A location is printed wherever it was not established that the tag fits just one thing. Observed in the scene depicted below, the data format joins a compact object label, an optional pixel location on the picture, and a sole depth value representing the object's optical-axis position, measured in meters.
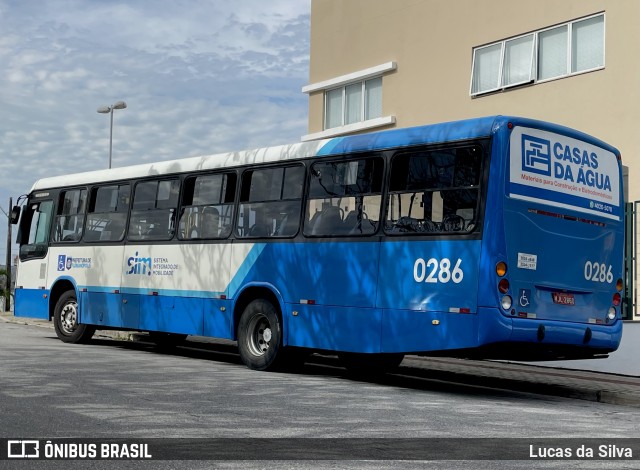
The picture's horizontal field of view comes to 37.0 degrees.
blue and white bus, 11.36
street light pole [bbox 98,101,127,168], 34.97
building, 18.36
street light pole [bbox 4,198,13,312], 44.50
